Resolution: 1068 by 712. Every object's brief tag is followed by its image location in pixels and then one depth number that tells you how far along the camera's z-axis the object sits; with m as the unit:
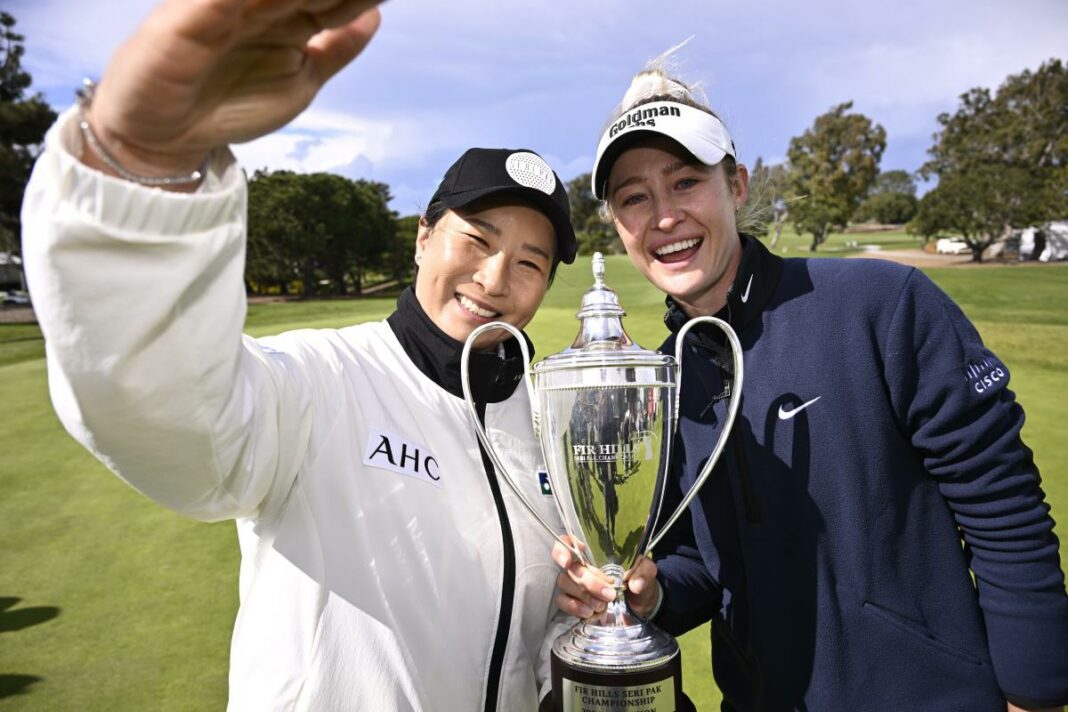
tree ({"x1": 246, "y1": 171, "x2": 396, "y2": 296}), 35.25
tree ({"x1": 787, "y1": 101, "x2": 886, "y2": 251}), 52.75
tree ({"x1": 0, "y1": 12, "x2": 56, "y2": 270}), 24.53
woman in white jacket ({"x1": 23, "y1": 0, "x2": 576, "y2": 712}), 0.78
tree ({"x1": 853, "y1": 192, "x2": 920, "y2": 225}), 59.36
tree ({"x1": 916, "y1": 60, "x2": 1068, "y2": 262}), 29.53
